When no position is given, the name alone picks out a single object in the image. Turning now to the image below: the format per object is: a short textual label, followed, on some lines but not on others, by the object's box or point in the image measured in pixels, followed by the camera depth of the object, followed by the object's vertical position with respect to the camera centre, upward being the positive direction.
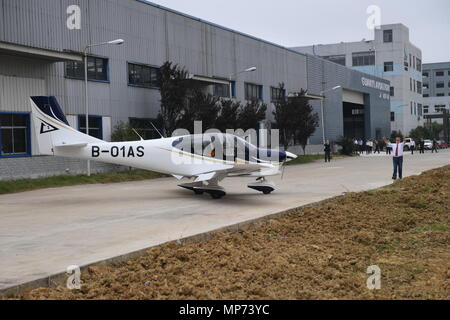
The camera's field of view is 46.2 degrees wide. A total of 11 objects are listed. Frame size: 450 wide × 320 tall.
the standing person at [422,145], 60.72 -0.67
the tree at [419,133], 93.32 +1.13
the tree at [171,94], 31.70 +3.05
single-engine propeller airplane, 16.72 -0.18
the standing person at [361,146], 62.81 -0.65
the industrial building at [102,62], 24.61 +5.03
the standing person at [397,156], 22.31 -0.69
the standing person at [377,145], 63.14 -0.59
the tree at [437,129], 119.25 +2.40
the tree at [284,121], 45.09 +1.82
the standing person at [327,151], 44.28 -0.81
